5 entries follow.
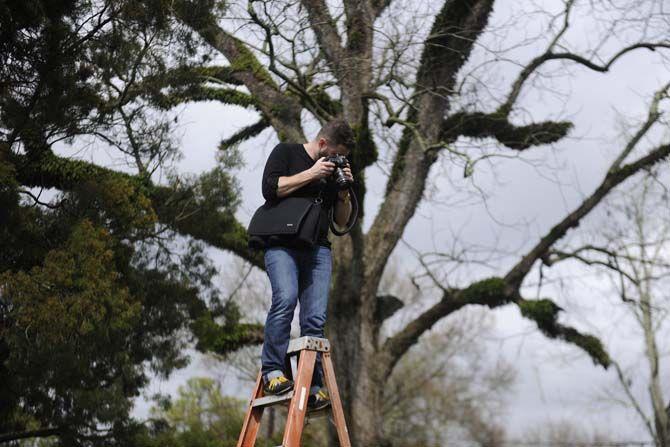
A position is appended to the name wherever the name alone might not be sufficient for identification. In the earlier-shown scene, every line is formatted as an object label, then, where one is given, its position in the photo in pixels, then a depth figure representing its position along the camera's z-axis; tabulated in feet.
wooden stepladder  23.12
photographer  24.81
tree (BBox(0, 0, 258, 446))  44.55
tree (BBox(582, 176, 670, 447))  117.69
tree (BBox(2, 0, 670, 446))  53.11
